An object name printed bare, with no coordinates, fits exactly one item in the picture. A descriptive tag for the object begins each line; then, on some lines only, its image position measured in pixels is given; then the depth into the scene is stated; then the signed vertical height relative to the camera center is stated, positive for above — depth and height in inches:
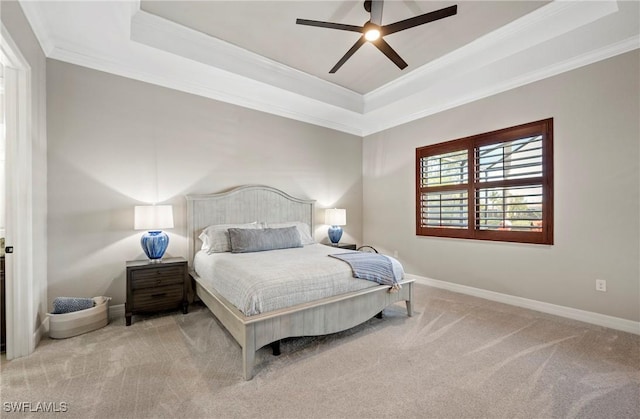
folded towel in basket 105.8 -35.7
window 131.2 +11.8
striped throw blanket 106.0 -22.4
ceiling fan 91.2 +61.5
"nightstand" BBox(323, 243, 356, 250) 181.6 -23.5
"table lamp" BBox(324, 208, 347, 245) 185.5 -7.8
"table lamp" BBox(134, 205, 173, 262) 121.1 -6.2
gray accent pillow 132.0 -14.5
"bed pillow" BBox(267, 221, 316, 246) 163.7 -11.8
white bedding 83.7 -22.8
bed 81.0 -30.3
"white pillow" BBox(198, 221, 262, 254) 133.6 -14.1
